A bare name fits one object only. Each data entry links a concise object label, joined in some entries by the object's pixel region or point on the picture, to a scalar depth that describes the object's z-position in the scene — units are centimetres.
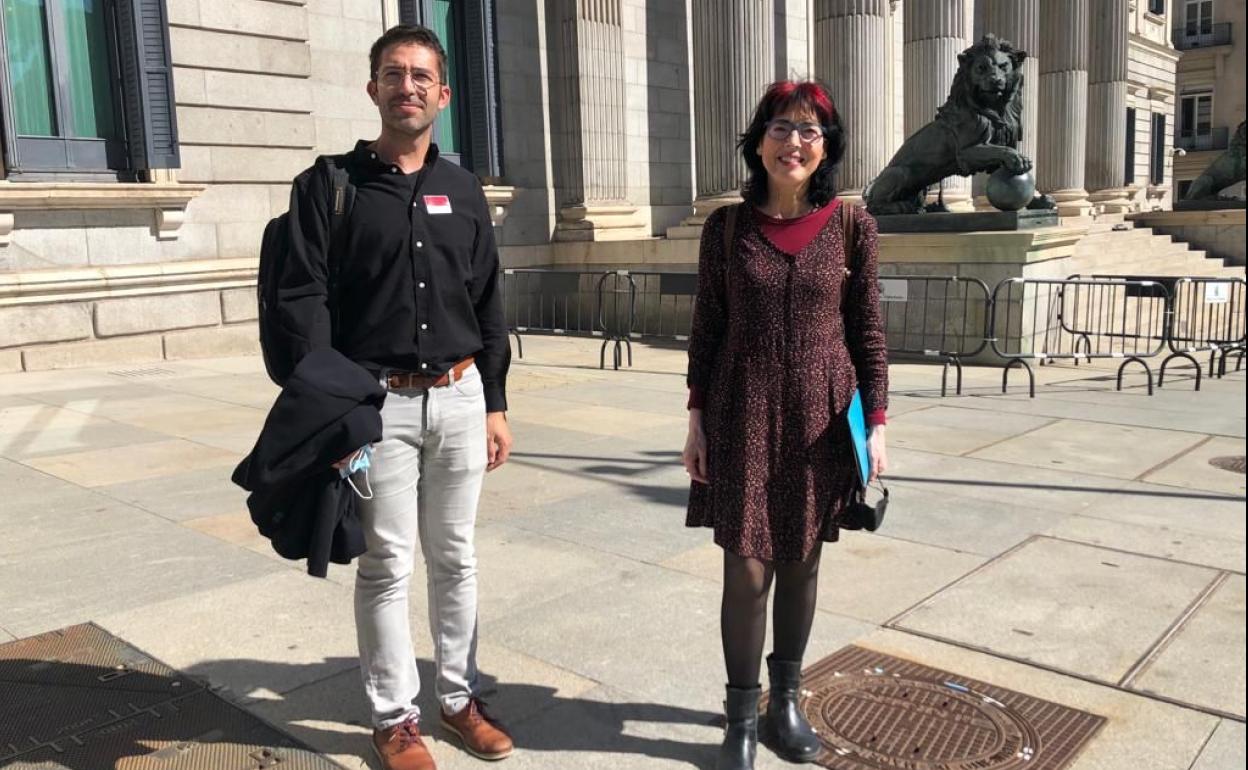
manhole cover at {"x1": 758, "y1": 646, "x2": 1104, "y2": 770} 319
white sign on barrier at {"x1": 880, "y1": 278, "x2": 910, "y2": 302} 1151
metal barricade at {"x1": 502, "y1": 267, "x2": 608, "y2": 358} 1579
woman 303
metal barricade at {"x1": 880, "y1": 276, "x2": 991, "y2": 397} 1275
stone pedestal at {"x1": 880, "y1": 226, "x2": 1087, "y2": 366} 1256
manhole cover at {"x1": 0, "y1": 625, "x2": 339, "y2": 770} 312
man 294
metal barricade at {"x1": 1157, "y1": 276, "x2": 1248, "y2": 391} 1145
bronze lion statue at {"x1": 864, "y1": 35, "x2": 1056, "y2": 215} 1210
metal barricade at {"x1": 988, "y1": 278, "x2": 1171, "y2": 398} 1127
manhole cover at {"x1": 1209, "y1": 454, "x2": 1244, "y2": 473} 692
